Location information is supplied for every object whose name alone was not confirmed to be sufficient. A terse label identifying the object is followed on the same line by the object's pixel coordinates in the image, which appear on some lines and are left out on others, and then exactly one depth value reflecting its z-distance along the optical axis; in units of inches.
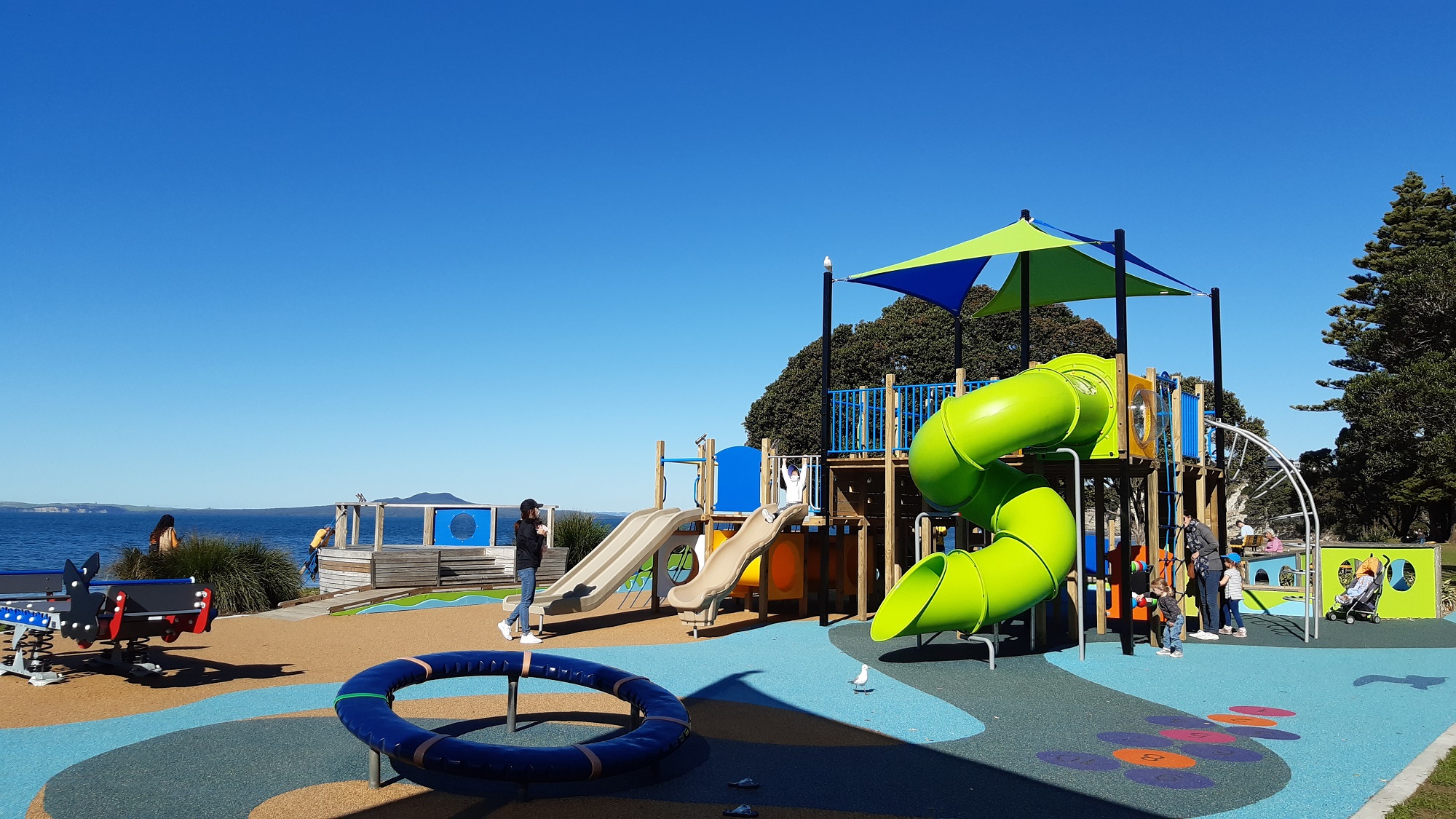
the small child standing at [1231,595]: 567.2
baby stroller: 630.5
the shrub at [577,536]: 992.2
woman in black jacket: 531.5
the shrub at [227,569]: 664.4
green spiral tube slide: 444.8
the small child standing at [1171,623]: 484.7
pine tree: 1104.2
